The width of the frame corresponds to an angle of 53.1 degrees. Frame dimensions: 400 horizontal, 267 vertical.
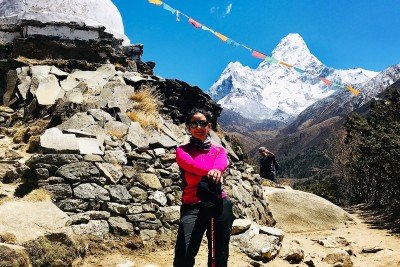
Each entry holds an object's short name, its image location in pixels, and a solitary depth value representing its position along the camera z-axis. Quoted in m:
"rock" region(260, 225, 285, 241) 7.25
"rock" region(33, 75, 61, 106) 10.70
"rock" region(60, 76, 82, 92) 11.48
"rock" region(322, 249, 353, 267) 6.90
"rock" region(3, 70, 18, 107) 11.92
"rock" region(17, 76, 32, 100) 11.76
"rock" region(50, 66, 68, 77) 12.40
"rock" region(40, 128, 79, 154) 6.30
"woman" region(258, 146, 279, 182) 14.72
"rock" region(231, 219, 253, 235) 7.01
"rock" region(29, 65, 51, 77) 12.51
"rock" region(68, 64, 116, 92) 11.34
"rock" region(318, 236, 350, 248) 8.79
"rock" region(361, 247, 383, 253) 8.20
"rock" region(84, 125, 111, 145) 7.49
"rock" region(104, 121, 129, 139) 8.05
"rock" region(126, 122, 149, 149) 7.75
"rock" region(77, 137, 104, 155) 6.60
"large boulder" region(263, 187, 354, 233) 11.05
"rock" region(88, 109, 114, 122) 8.63
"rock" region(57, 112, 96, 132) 8.20
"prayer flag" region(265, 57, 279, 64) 16.55
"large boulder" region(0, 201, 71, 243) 4.72
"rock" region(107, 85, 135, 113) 9.53
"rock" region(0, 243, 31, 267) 4.08
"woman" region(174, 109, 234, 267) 3.58
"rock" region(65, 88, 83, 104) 9.56
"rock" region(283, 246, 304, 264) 6.89
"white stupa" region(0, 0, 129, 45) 16.19
